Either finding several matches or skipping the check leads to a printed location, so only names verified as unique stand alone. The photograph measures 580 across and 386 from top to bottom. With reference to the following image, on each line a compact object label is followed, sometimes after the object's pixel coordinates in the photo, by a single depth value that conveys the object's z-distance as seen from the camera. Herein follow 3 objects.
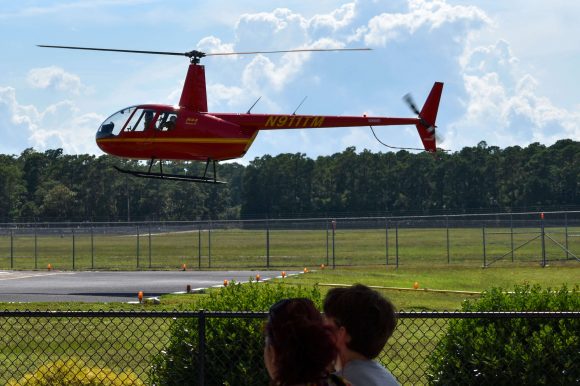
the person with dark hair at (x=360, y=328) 9.95
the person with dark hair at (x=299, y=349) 8.52
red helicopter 53.94
